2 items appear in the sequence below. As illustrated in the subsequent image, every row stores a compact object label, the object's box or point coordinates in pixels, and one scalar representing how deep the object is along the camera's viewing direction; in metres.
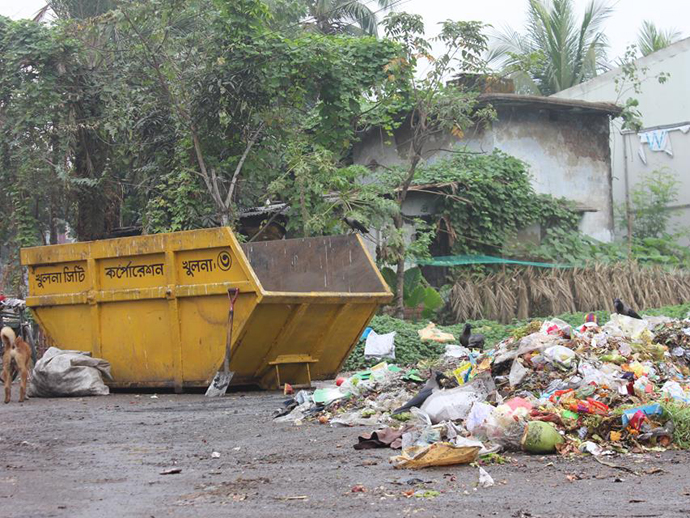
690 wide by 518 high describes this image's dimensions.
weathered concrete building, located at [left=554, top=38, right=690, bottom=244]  24.50
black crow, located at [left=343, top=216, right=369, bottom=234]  14.52
